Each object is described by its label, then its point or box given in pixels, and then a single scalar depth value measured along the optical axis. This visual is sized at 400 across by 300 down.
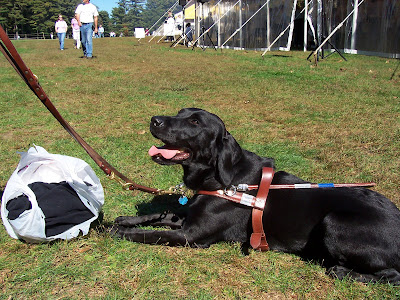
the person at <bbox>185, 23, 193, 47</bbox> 25.50
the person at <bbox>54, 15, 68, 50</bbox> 22.69
